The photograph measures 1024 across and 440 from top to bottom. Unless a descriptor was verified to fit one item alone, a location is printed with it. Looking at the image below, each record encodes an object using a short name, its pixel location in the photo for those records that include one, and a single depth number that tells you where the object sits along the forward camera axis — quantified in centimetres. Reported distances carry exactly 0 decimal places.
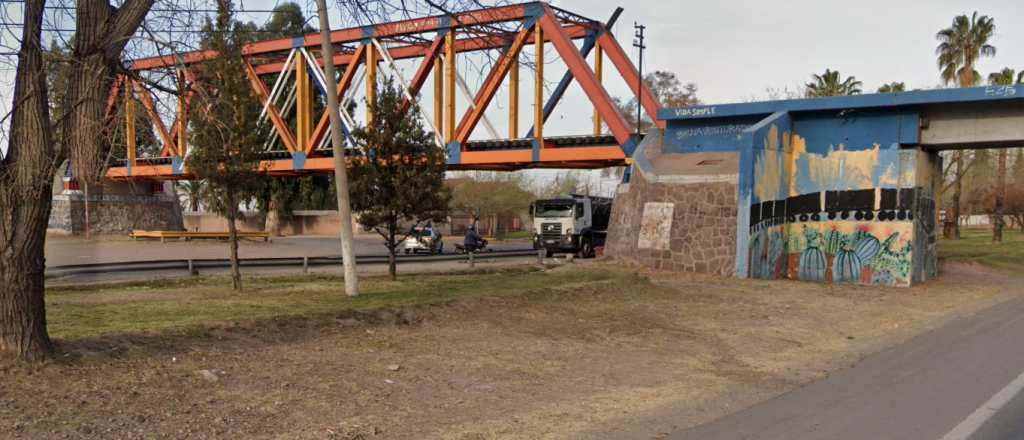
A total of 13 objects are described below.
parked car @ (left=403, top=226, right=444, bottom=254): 3684
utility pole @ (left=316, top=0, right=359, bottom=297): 1357
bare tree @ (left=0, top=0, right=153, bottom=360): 700
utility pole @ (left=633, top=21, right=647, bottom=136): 4150
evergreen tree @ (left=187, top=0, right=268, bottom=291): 1471
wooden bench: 4062
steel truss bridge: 3191
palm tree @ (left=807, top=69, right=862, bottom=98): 5241
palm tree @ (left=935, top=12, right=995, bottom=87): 4547
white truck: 3469
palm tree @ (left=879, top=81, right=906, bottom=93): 4788
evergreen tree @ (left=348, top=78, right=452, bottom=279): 1733
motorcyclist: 3035
